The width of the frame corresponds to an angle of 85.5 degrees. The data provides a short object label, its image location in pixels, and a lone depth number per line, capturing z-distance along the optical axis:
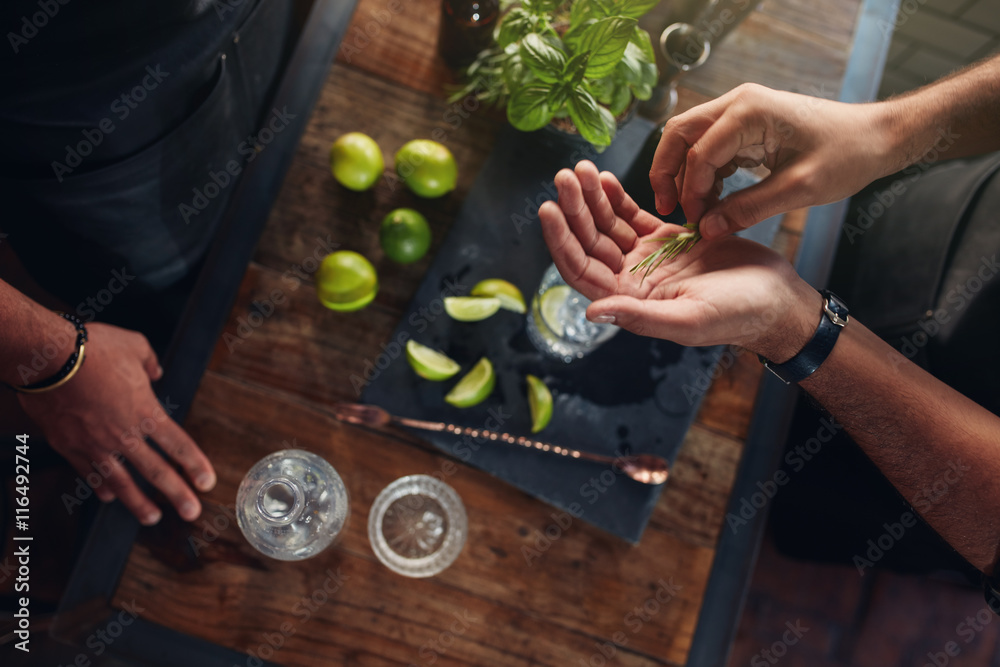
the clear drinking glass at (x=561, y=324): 1.18
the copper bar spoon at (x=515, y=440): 1.18
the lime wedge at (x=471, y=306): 1.16
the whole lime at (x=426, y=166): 1.21
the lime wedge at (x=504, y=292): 1.18
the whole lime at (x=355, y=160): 1.20
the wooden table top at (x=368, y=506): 1.15
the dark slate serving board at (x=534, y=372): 1.20
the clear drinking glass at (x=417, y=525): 1.15
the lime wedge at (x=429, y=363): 1.14
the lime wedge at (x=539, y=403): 1.17
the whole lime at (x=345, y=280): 1.15
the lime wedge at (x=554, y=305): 1.17
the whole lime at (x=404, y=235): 1.18
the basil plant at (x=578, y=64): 0.88
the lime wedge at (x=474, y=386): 1.16
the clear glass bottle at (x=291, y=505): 1.07
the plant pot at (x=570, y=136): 1.11
